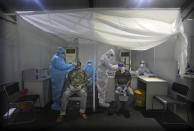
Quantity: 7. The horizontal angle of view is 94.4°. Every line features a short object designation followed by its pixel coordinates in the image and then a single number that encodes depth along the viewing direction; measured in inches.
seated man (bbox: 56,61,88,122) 66.2
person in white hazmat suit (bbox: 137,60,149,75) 97.4
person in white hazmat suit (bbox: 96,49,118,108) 76.4
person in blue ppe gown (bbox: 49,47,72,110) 70.7
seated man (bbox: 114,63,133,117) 72.7
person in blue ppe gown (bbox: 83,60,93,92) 78.2
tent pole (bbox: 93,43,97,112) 73.4
